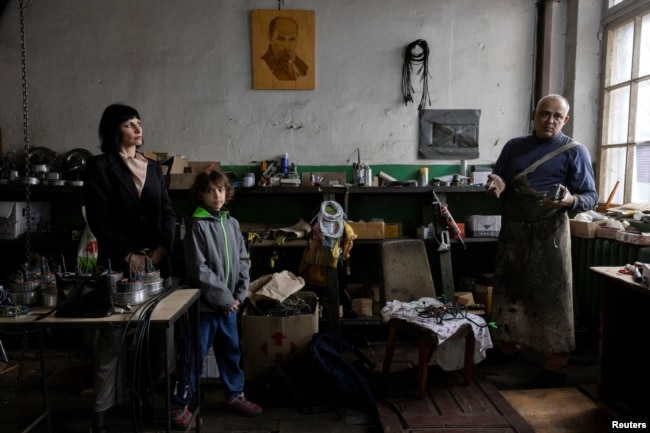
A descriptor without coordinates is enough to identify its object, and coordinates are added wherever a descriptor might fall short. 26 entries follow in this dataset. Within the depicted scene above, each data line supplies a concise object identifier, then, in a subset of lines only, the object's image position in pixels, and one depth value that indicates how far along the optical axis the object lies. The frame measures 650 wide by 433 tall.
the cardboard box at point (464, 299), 4.01
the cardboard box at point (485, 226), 4.09
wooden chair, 3.13
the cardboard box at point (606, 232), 3.48
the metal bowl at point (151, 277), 2.20
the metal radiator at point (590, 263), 3.47
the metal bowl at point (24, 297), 2.01
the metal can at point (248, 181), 3.88
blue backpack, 2.90
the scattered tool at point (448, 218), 4.01
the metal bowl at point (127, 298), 2.02
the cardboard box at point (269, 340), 3.21
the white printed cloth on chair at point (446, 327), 2.88
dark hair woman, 2.36
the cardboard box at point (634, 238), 3.16
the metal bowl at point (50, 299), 2.00
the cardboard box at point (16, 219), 3.80
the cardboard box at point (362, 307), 3.96
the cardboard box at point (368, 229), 3.98
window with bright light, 3.74
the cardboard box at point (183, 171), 3.86
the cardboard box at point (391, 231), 4.17
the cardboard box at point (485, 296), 4.06
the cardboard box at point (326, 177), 4.20
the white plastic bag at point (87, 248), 3.58
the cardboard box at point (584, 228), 3.72
